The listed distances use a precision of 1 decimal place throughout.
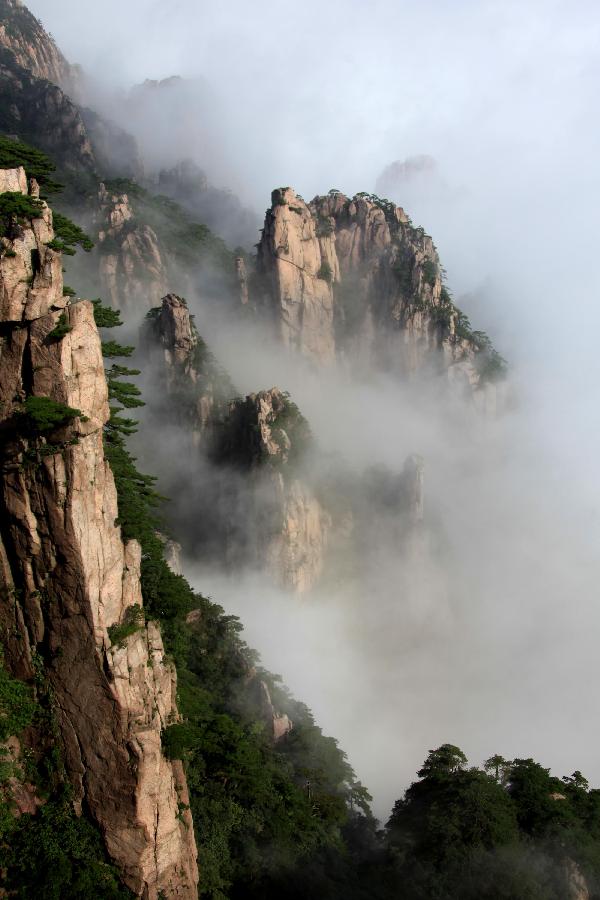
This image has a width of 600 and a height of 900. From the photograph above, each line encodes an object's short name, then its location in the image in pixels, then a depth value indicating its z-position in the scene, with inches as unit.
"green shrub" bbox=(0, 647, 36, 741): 855.7
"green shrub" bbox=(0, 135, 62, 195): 1066.7
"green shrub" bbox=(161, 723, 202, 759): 940.0
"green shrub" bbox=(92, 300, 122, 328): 1127.8
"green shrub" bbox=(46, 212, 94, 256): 1096.2
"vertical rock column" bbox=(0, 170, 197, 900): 873.5
